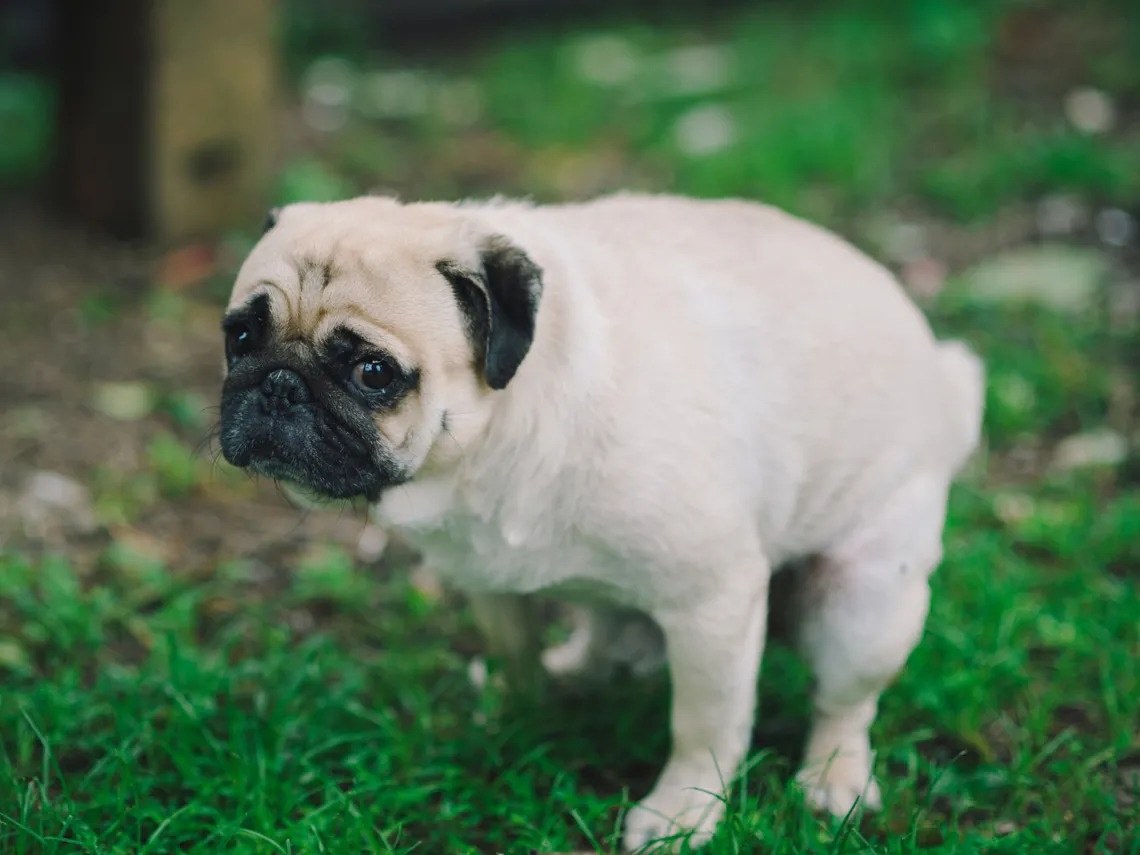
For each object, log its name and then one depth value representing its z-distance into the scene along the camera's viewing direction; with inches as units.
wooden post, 201.6
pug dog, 94.8
